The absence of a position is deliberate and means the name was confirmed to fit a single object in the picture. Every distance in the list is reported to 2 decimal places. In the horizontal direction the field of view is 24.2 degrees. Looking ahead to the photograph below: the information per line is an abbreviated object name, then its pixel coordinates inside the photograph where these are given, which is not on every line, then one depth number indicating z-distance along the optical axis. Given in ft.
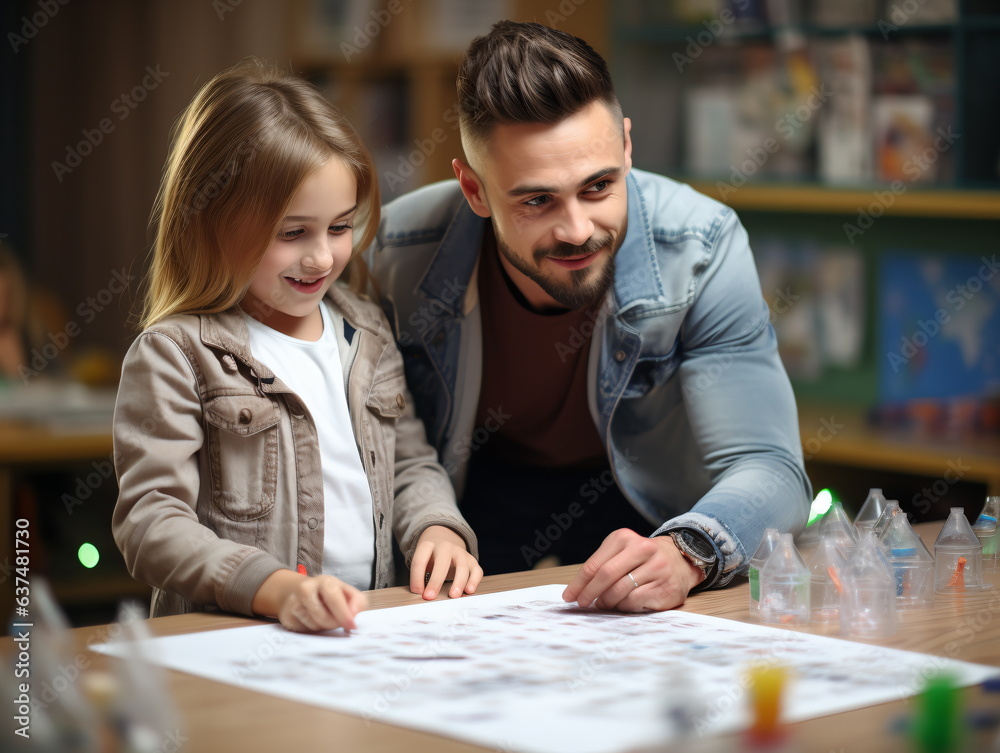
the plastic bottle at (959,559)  6.41
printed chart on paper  5.28
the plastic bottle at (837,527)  6.26
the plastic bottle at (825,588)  6.09
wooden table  5.20
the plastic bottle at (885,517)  6.44
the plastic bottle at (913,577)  6.26
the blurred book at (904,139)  10.34
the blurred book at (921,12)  10.14
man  6.97
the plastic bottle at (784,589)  6.09
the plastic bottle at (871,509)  6.62
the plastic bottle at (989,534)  6.65
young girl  6.35
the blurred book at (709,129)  11.99
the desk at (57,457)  10.13
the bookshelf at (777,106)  10.05
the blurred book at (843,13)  10.80
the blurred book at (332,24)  14.24
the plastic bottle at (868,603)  5.97
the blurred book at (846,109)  10.73
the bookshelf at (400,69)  13.28
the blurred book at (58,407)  10.83
